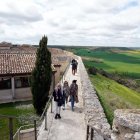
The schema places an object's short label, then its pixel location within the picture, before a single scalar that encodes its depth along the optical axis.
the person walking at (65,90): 7.80
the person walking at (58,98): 7.04
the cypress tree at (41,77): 10.93
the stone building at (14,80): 13.34
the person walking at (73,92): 7.72
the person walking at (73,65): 14.91
